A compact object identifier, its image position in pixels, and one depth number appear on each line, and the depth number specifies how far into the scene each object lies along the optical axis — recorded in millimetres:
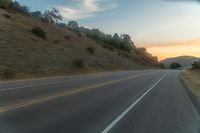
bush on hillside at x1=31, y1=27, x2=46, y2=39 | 21910
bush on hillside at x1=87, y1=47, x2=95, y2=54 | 27349
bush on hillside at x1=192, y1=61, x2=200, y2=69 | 38748
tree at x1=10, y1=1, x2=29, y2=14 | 27739
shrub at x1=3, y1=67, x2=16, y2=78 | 13150
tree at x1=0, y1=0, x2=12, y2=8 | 25059
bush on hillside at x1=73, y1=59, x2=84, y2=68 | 20922
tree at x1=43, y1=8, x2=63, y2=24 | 45111
